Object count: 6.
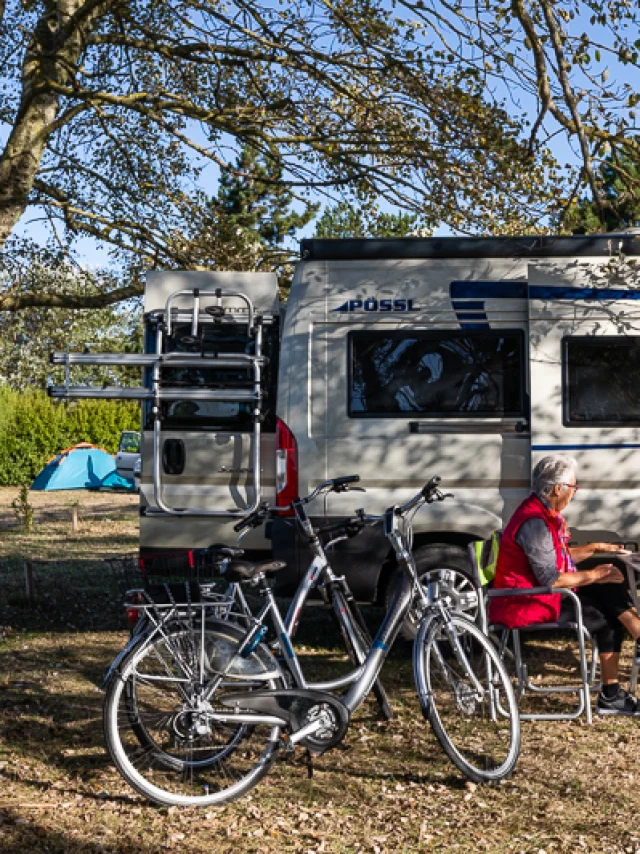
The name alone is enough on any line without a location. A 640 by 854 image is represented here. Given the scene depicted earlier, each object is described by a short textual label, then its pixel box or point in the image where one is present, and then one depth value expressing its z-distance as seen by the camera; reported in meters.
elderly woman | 5.63
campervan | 7.54
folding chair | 5.61
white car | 27.58
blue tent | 28.77
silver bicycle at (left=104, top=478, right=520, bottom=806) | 4.56
